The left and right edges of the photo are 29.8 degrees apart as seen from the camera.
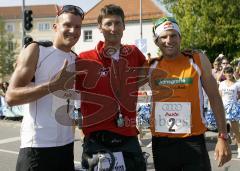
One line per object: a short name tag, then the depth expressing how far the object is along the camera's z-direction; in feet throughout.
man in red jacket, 11.56
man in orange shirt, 11.96
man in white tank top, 10.00
